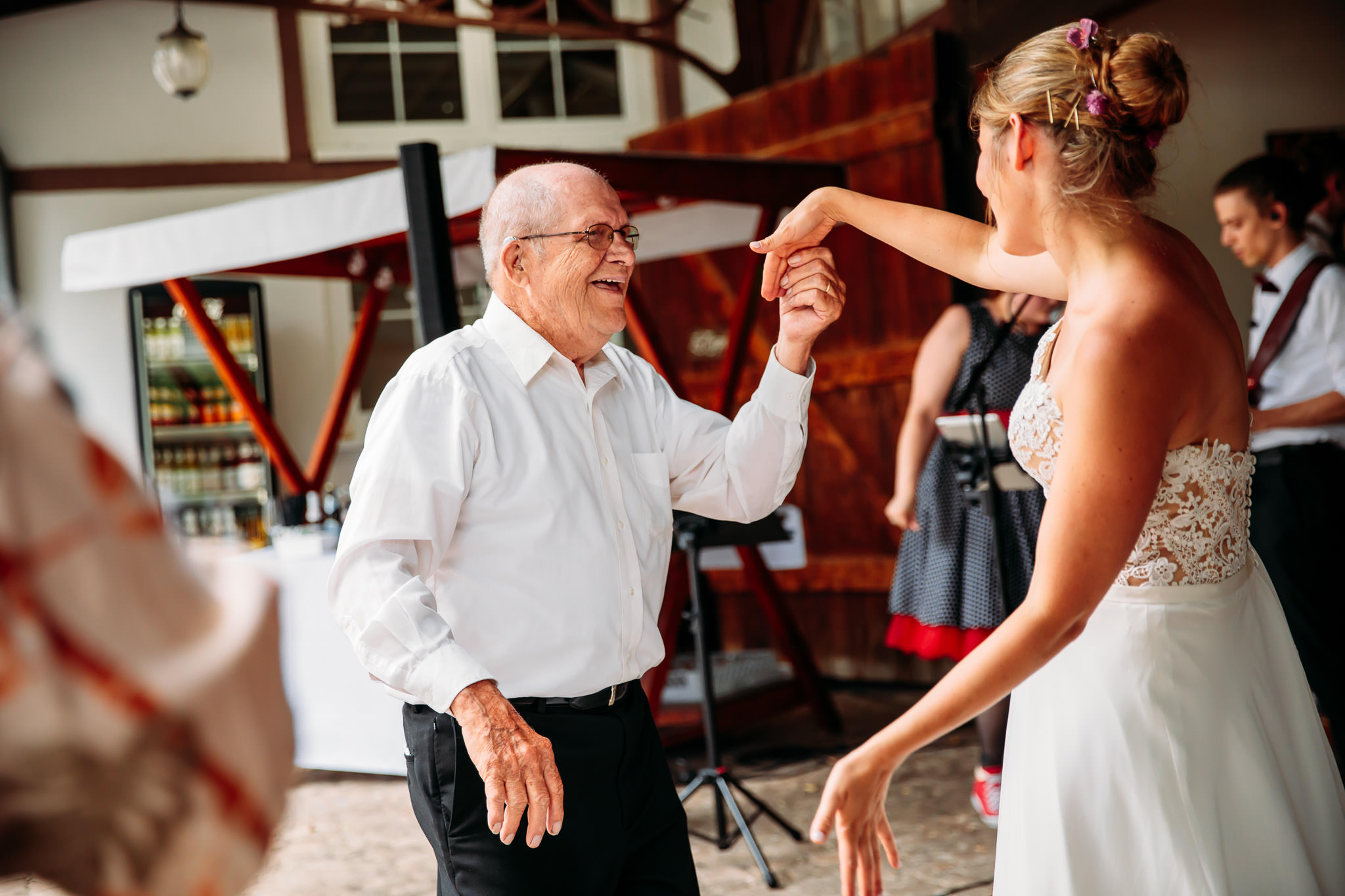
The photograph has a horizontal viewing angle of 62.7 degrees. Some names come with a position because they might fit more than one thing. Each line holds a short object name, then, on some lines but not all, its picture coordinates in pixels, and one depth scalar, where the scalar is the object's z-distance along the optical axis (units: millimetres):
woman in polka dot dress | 3254
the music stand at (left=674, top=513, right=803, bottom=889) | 3285
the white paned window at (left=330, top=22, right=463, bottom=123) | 7293
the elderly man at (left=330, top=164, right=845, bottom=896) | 1514
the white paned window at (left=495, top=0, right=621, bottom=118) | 7414
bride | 1327
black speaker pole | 2990
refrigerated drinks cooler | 6930
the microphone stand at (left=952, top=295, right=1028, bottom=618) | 2949
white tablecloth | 3928
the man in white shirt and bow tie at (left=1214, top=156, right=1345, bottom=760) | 3072
